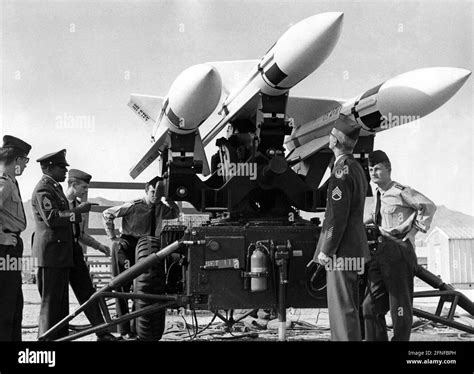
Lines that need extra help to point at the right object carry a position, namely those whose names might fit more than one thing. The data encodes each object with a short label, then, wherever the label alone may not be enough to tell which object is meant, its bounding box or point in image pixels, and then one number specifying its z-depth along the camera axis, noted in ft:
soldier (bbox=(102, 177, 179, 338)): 19.19
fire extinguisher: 14.03
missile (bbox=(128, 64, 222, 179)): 15.31
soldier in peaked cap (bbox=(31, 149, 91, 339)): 15.39
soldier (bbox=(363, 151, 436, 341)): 13.61
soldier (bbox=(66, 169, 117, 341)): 15.81
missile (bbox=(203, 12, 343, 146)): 14.53
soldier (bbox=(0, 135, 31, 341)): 13.03
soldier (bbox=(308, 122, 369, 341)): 11.65
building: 39.37
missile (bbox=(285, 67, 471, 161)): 14.98
